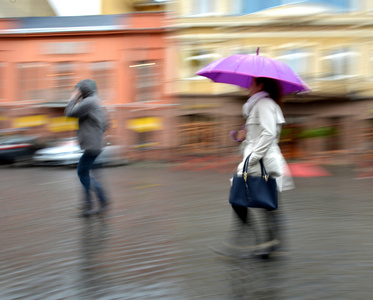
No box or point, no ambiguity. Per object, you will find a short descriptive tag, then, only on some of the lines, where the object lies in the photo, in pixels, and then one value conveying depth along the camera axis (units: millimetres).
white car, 17375
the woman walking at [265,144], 4969
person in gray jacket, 7227
